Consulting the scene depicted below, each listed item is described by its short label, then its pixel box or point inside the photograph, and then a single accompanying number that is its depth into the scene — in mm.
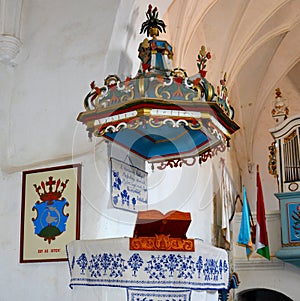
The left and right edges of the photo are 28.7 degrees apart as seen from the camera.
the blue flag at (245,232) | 9719
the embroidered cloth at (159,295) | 4012
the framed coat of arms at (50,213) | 5359
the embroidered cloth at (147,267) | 3979
